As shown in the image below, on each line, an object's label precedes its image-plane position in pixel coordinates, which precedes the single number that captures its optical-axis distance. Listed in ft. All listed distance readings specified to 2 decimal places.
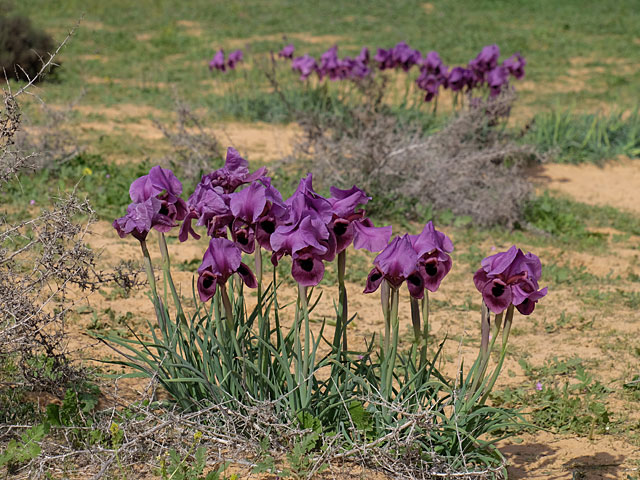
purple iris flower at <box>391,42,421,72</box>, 50.21
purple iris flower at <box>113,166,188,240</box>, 15.16
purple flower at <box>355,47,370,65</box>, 51.60
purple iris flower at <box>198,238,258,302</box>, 13.99
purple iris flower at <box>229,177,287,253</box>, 14.05
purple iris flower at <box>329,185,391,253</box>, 14.11
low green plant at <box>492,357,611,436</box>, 20.80
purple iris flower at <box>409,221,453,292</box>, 14.02
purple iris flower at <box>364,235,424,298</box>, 13.71
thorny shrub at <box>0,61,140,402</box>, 16.34
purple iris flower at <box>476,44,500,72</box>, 47.65
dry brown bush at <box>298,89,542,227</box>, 38.32
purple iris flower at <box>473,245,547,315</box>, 13.96
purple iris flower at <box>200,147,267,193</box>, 15.71
